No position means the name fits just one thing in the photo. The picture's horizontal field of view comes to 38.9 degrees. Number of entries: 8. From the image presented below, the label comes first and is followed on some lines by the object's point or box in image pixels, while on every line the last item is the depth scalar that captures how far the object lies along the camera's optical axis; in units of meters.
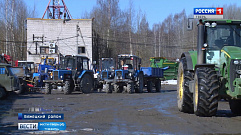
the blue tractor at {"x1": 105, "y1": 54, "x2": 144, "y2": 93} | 23.56
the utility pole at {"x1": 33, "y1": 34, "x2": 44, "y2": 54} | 43.44
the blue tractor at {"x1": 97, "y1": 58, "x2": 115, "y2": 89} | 24.66
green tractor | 9.11
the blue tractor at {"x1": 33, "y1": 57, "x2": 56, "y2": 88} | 26.04
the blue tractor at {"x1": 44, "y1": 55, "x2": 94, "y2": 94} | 22.89
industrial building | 43.50
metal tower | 47.38
